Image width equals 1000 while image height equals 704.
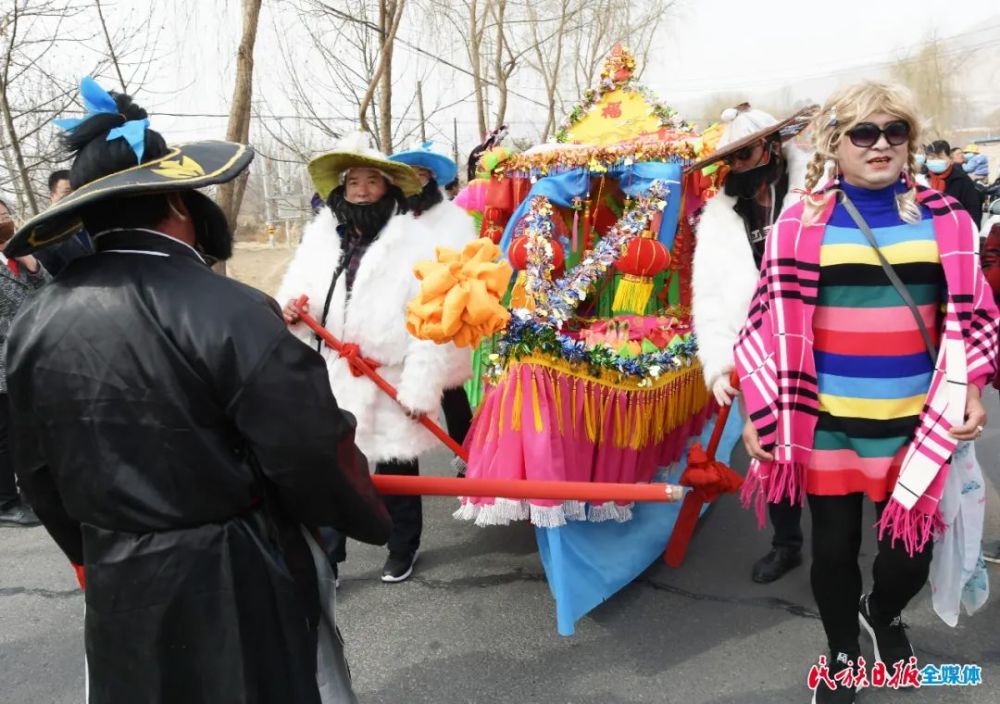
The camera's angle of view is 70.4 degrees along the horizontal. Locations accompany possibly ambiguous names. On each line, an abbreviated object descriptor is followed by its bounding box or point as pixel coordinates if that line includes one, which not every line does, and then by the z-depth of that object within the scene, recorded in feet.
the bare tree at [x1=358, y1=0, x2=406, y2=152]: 24.84
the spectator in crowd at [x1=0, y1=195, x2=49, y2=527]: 13.10
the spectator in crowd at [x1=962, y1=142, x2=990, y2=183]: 30.60
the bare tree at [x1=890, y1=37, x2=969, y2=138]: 167.63
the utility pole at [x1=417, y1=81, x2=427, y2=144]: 45.70
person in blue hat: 9.96
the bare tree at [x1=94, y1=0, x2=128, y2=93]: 18.23
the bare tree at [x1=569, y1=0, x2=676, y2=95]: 59.06
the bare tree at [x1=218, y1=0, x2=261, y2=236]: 16.14
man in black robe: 4.17
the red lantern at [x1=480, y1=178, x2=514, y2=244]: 11.91
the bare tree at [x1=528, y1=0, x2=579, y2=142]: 54.70
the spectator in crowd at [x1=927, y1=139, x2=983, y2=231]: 20.84
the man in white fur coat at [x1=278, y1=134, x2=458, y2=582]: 9.23
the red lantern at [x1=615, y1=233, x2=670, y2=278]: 9.82
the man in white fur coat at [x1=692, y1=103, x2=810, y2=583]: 8.06
